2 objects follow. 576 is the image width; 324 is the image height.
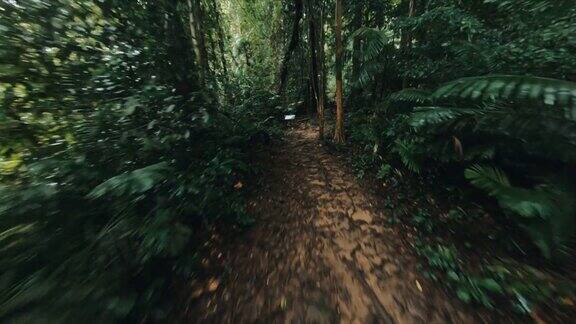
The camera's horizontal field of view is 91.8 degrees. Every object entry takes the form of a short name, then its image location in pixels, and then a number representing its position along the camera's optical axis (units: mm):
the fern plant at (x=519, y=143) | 2428
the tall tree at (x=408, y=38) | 5297
